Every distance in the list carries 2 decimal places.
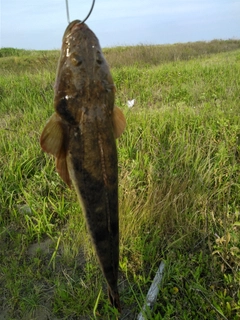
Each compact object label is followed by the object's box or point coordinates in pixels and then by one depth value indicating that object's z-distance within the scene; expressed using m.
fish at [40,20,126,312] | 0.35
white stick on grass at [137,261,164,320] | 0.61
